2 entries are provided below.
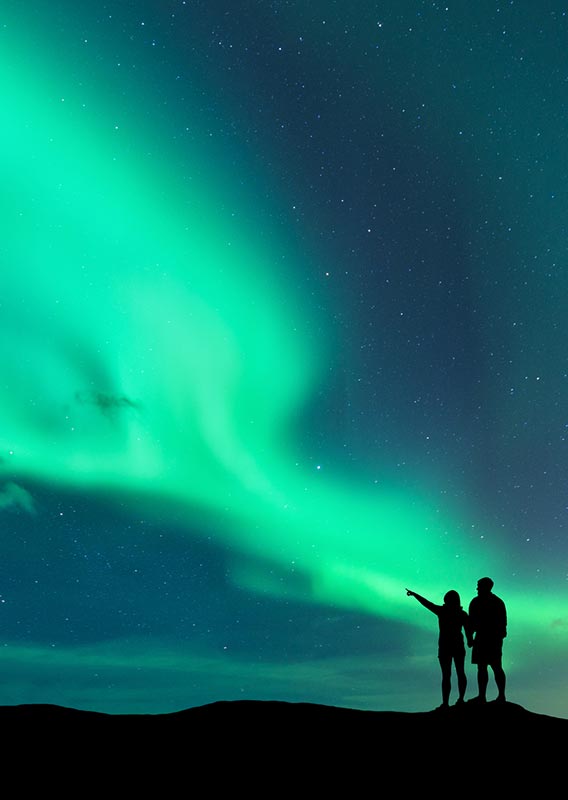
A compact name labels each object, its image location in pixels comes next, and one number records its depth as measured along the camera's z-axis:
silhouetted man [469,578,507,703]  11.63
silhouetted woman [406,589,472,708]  12.05
